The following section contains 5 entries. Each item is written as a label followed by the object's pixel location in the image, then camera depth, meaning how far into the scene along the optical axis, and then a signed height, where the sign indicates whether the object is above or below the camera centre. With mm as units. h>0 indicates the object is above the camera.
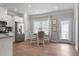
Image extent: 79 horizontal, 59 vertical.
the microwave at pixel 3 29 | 2230 -26
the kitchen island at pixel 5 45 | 1392 -440
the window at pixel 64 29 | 2255 -50
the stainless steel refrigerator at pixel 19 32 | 2251 -154
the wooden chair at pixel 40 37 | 2329 -404
